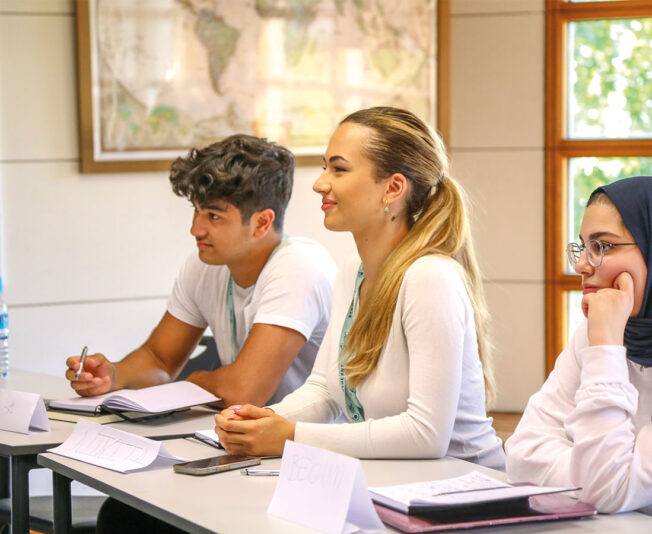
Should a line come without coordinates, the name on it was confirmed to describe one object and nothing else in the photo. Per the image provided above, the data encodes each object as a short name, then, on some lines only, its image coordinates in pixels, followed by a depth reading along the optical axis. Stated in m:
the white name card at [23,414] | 3.77
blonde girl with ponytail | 3.28
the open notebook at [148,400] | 3.95
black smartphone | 3.07
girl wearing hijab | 2.61
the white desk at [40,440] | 3.57
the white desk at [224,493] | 2.49
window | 8.09
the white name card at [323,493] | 2.42
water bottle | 5.40
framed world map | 6.99
